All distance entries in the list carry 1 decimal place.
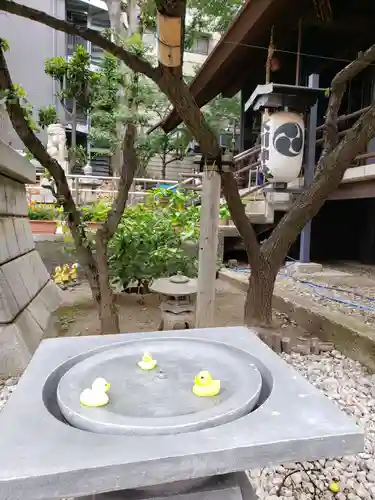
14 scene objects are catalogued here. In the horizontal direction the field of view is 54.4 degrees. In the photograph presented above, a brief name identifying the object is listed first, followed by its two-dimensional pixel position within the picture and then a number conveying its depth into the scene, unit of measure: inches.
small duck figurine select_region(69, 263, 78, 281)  233.0
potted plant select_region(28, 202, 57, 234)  267.6
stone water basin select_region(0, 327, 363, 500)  28.3
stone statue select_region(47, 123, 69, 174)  415.5
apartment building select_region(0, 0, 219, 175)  559.5
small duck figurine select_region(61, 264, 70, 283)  227.3
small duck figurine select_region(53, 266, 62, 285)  224.7
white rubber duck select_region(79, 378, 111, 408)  38.0
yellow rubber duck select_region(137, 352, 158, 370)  47.1
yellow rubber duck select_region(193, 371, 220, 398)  40.8
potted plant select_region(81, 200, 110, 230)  207.9
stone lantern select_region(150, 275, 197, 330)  125.3
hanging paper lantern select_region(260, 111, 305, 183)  133.6
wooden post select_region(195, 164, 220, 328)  114.5
